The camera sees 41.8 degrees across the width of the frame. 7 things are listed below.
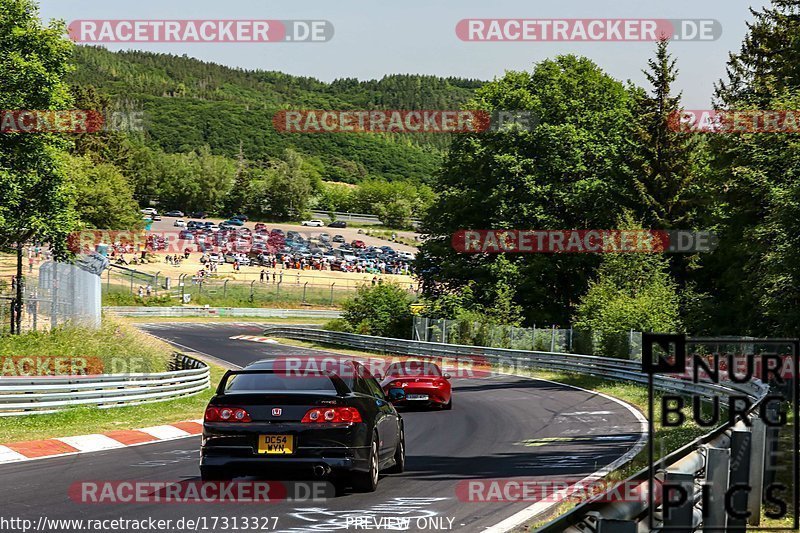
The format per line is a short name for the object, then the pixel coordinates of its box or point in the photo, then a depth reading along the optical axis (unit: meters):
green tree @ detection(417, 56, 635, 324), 58.25
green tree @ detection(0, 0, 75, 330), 33.50
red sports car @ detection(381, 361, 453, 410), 24.78
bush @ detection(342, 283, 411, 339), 60.28
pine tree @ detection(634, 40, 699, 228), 59.56
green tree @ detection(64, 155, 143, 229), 101.19
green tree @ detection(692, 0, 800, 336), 28.05
